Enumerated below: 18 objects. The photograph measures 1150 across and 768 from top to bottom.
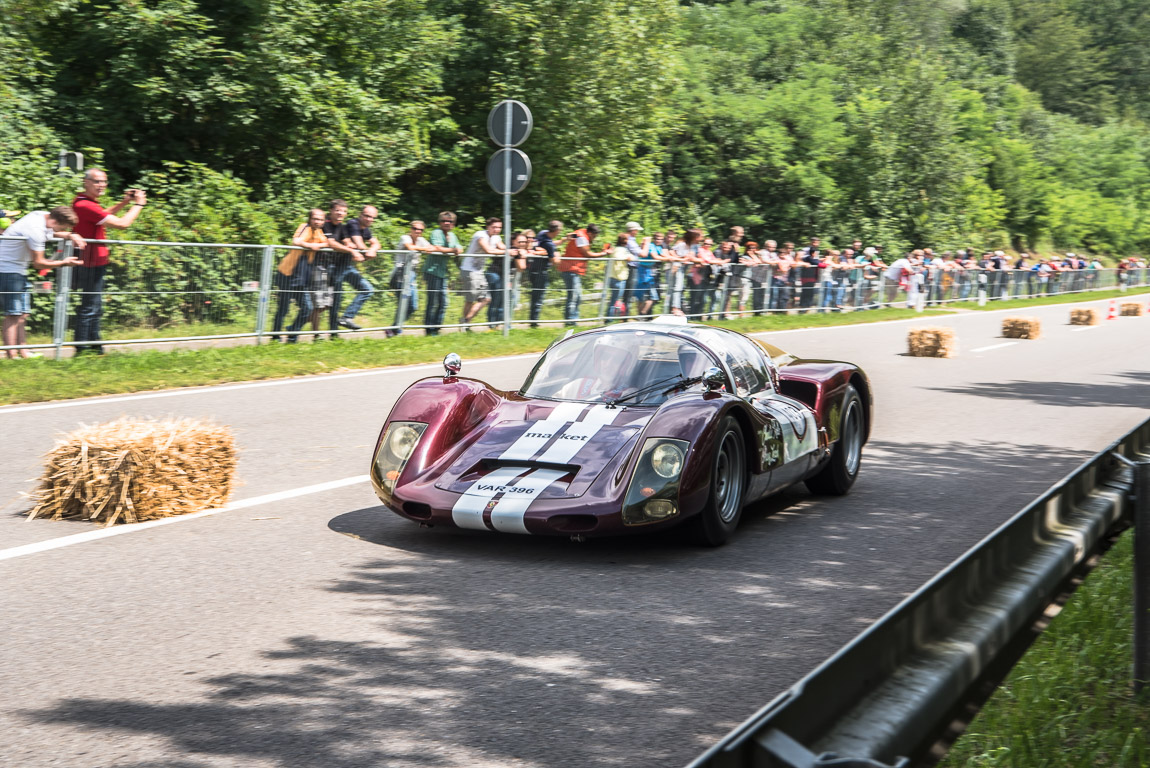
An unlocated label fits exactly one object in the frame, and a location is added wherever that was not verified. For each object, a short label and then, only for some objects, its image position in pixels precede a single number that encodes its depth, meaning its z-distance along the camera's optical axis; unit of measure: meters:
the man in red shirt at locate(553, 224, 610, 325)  20.91
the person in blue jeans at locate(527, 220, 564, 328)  19.92
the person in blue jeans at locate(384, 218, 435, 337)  17.55
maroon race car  6.30
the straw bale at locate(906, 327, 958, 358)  19.84
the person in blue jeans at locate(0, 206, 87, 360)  12.87
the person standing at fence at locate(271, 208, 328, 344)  15.99
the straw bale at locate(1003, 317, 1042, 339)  24.98
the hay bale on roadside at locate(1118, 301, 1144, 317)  38.72
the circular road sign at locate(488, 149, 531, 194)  18.27
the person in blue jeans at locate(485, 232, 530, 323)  19.12
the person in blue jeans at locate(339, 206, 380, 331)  16.86
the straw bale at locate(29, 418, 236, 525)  6.93
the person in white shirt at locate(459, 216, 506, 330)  18.73
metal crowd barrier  13.95
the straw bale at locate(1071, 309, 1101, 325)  31.91
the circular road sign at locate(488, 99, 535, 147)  18.19
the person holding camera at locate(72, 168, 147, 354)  13.45
